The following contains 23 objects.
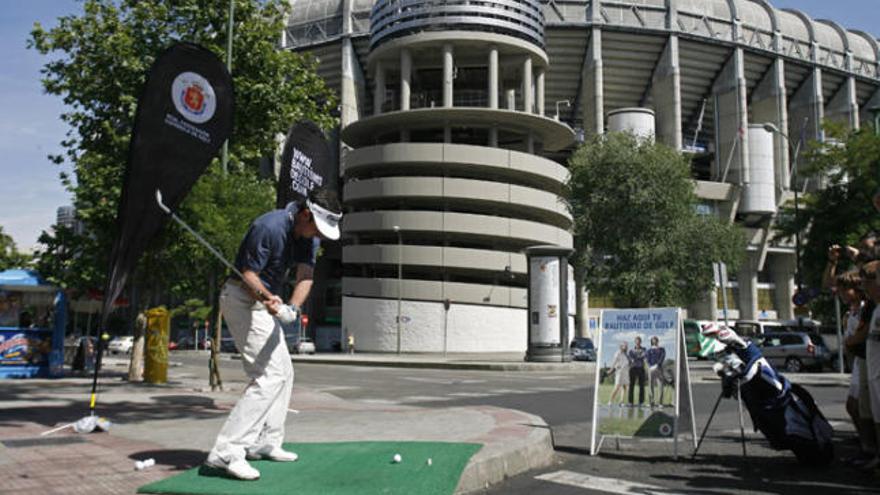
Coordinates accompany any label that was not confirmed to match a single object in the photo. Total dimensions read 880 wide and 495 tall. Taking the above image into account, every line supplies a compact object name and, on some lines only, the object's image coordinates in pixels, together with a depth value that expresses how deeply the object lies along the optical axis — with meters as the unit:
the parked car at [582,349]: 37.44
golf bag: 5.77
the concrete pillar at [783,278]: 69.94
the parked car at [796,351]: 27.73
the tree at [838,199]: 24.90
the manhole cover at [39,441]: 5.97
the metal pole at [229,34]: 13.02
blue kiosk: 16.33
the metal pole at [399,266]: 46.98
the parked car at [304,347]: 47.16
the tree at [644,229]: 31.83
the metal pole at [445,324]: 47.97
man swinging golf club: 4.67
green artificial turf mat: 4.36
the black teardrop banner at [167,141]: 6.70
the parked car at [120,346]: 53.47
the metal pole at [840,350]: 24.46
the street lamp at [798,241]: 31.70
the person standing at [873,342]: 5.30
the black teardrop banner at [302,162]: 9.98
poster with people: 6.48
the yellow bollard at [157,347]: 15.48
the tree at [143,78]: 13.39
